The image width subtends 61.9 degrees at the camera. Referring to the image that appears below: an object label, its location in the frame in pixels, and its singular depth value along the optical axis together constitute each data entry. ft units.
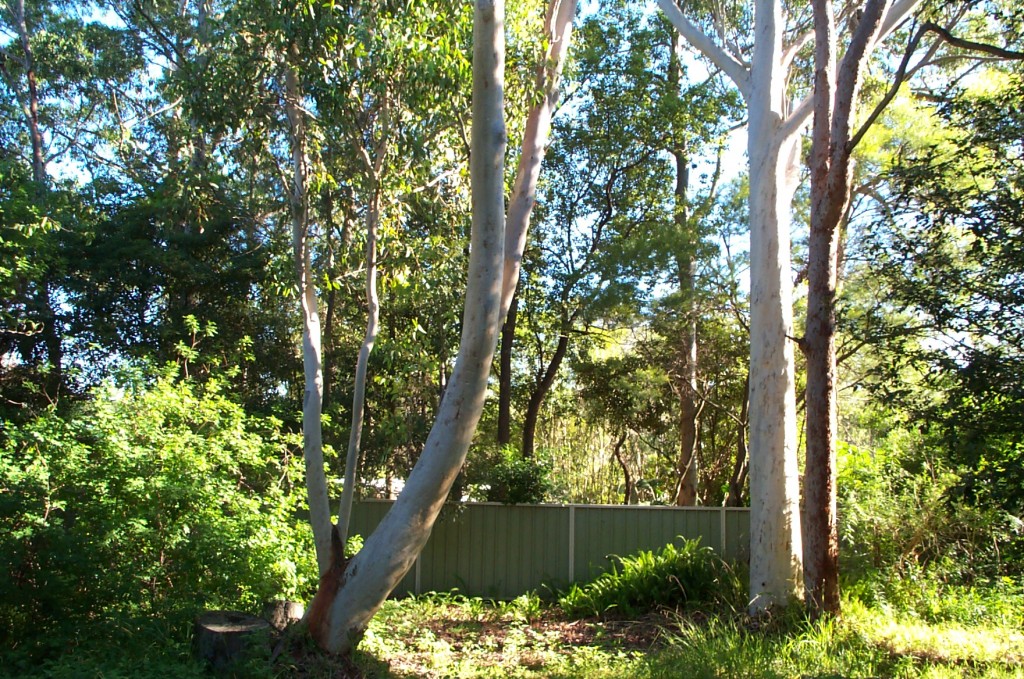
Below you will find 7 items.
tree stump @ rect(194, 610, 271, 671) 22.21
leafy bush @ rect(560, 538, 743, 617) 36.47
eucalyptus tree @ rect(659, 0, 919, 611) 30.45
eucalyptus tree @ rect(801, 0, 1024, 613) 28.81
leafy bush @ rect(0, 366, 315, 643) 24.17
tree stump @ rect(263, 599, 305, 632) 24.86
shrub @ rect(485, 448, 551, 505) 43.47
